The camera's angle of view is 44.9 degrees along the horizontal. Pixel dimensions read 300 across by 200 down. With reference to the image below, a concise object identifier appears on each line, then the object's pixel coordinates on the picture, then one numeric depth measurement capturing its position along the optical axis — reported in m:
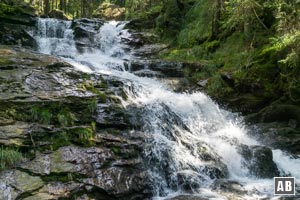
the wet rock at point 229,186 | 7.85
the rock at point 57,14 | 28.01
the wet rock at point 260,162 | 9.25
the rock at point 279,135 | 10.71
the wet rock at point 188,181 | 7.95
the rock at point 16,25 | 16.48
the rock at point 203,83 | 14.00
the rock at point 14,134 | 7.04
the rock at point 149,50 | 18.85
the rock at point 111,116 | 8.63
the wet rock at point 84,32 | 19.78
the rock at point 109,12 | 37.38
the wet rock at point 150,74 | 14.55
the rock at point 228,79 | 13.44
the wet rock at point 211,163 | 8.67
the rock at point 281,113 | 11.55
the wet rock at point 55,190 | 6.22
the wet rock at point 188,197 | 7.31
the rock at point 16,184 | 6.14
